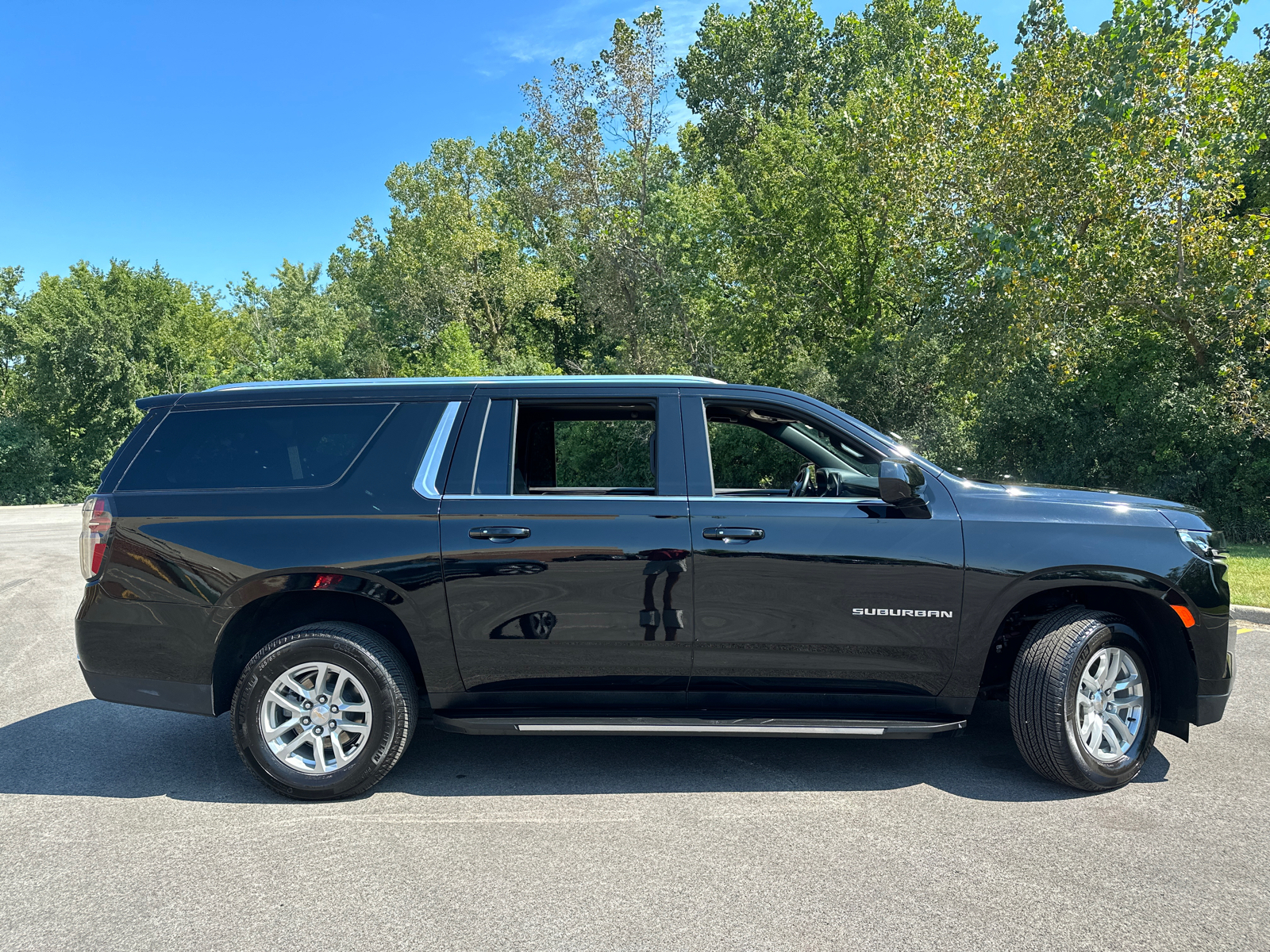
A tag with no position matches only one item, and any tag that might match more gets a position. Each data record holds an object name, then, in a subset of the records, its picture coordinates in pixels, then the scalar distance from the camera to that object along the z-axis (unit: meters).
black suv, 4.12
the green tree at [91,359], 34.72
